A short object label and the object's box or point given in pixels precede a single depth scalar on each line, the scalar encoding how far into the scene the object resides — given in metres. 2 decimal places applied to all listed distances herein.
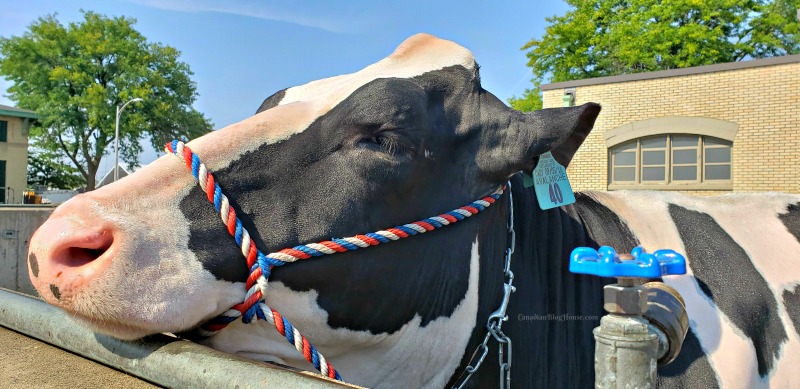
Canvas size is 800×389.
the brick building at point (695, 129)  14.81
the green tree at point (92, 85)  37.06
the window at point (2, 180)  37.59
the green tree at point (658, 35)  31.02
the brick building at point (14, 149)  38.19
